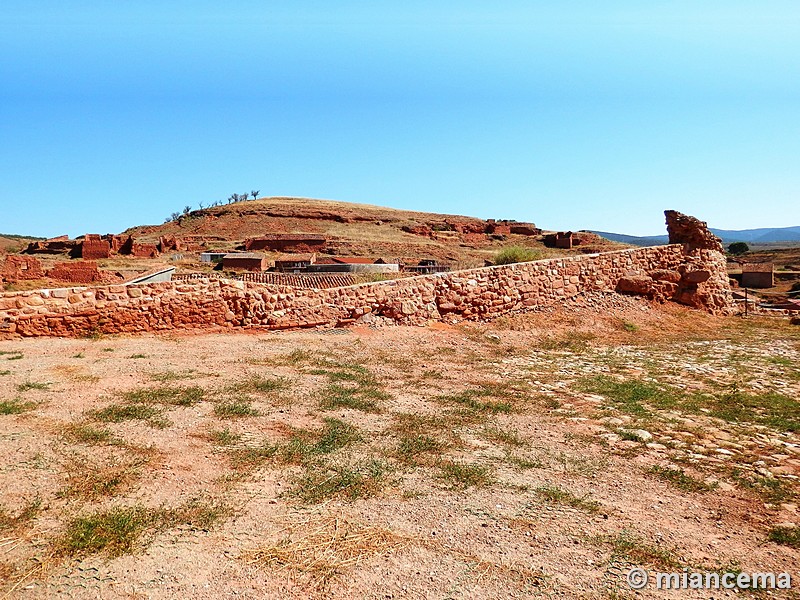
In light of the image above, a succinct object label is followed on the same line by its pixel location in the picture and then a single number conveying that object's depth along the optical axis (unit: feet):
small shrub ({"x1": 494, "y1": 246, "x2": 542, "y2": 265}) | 52.85
